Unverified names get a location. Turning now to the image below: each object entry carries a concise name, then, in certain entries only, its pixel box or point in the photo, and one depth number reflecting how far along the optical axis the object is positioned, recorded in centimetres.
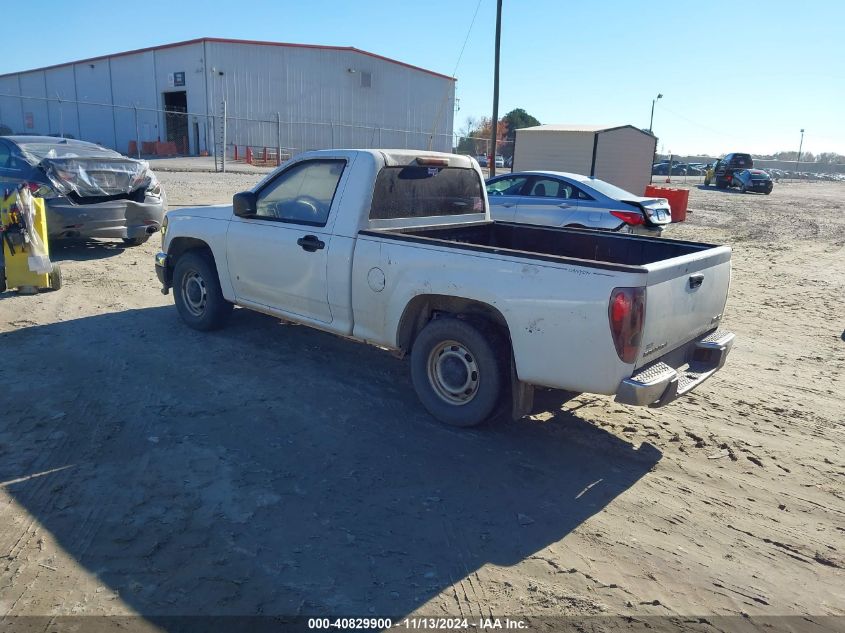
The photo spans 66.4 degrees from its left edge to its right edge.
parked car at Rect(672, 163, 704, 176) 6550
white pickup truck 381
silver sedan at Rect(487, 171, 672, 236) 1058
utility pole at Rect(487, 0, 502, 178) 2011
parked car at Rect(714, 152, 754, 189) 3825
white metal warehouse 4019
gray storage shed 2025
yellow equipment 764
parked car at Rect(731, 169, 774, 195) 3625
